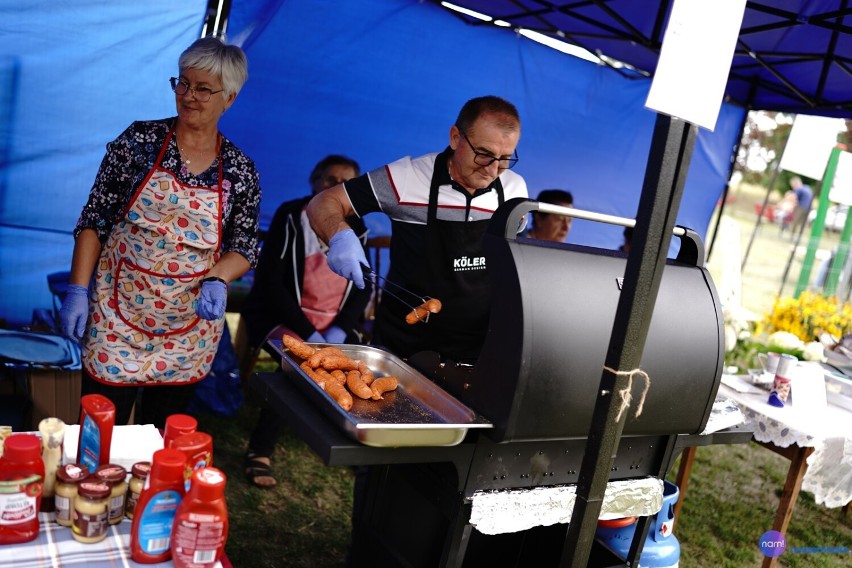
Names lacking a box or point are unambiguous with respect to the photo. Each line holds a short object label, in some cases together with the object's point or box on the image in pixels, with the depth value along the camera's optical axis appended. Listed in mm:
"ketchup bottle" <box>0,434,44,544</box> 1315
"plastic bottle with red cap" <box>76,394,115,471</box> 1517
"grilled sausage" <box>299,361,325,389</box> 1794
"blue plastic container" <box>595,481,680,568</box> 2355
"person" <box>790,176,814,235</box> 16016
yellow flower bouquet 4242
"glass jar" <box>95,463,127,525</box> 1430
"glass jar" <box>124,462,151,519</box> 1463
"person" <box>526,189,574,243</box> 4531
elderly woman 2328
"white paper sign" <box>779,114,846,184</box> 7789
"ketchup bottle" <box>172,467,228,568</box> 1274
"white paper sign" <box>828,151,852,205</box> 6407
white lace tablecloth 3152
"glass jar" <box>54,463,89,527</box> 1409
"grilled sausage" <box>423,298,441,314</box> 2084
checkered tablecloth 1312
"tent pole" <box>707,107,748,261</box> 6199
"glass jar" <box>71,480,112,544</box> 1366
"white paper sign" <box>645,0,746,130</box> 1298
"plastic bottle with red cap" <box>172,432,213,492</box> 1425
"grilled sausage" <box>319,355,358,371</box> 1903
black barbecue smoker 1623
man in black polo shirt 2375
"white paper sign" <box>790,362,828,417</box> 3412
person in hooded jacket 3760
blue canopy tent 3408
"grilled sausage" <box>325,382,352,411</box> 1685
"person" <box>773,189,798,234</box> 20081
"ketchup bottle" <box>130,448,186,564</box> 1331
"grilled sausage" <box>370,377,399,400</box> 1842
